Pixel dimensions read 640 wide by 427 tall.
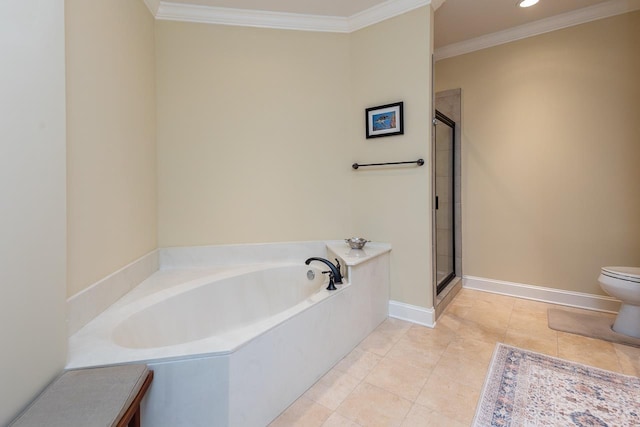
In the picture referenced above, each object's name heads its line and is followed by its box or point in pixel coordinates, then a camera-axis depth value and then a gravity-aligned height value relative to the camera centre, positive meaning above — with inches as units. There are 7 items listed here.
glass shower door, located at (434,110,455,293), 105.9 +3.0
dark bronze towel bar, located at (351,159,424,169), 87.1 +14.9
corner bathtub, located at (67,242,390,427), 42.6 -23.4
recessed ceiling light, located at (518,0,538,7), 90.5 +65.0
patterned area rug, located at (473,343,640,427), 52.0 -37.2
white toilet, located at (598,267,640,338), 76.5 -22.7
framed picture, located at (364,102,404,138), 90.7 +28.9
